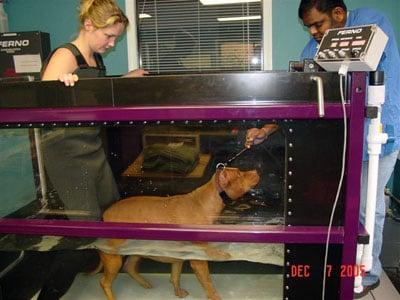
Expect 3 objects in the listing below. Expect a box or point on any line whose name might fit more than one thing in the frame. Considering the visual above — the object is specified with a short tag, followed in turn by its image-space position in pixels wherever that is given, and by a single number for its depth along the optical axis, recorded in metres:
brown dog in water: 1.33
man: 1.57
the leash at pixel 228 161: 1.28
